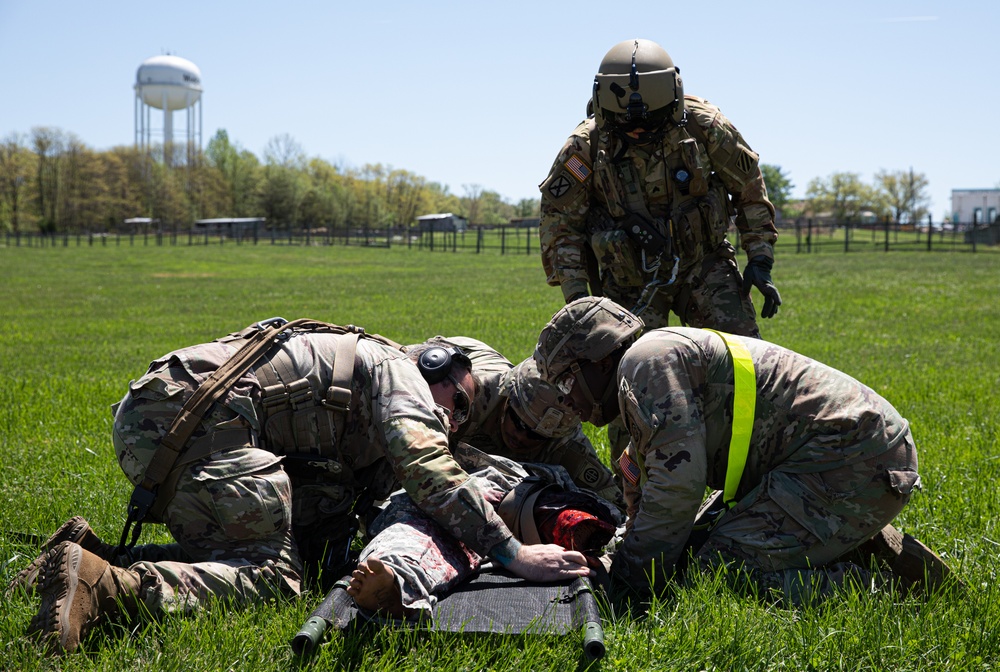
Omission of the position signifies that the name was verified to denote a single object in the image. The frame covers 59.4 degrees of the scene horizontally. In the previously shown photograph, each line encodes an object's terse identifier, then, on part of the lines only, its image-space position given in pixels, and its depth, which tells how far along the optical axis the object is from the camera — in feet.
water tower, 385.70
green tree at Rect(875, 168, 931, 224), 357.82
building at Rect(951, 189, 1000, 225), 323.37
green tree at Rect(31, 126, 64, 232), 280.10
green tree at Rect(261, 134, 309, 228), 291.17
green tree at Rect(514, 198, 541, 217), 454.81
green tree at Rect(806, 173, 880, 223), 366.63
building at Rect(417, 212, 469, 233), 287.48
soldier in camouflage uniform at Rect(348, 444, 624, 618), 10.25
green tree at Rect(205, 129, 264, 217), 302.25
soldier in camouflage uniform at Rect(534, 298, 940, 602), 11.15
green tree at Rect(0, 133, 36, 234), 274.77
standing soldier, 17.37
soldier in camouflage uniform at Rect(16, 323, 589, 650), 11.16
